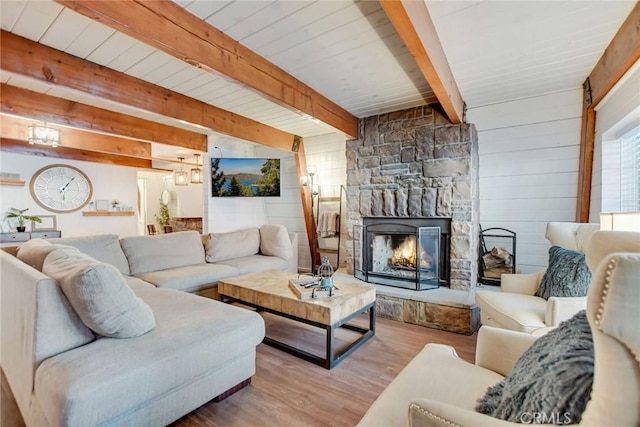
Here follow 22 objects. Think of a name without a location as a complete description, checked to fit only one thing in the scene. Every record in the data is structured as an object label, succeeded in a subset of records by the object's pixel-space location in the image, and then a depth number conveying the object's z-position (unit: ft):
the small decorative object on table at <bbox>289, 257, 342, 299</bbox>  7.81
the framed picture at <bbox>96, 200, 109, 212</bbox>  19.60
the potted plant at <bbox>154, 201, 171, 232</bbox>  25.98
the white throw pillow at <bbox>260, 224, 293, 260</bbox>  14.32
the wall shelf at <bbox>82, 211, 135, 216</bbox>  19.06
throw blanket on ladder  15.40
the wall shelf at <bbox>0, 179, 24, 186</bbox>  16.08
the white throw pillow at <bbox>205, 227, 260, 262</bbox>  12.93
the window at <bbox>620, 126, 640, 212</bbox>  7.77
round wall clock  17.42
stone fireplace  10.73
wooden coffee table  7.15
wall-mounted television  16.60
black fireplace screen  11.21
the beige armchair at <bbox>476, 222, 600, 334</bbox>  6.09
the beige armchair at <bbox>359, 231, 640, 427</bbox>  1.90
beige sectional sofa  4.09
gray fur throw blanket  2.24
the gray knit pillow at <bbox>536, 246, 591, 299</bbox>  6.49
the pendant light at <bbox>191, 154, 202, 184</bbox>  20.25
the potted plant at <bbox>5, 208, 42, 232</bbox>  15.98
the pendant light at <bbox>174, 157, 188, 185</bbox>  21.32
